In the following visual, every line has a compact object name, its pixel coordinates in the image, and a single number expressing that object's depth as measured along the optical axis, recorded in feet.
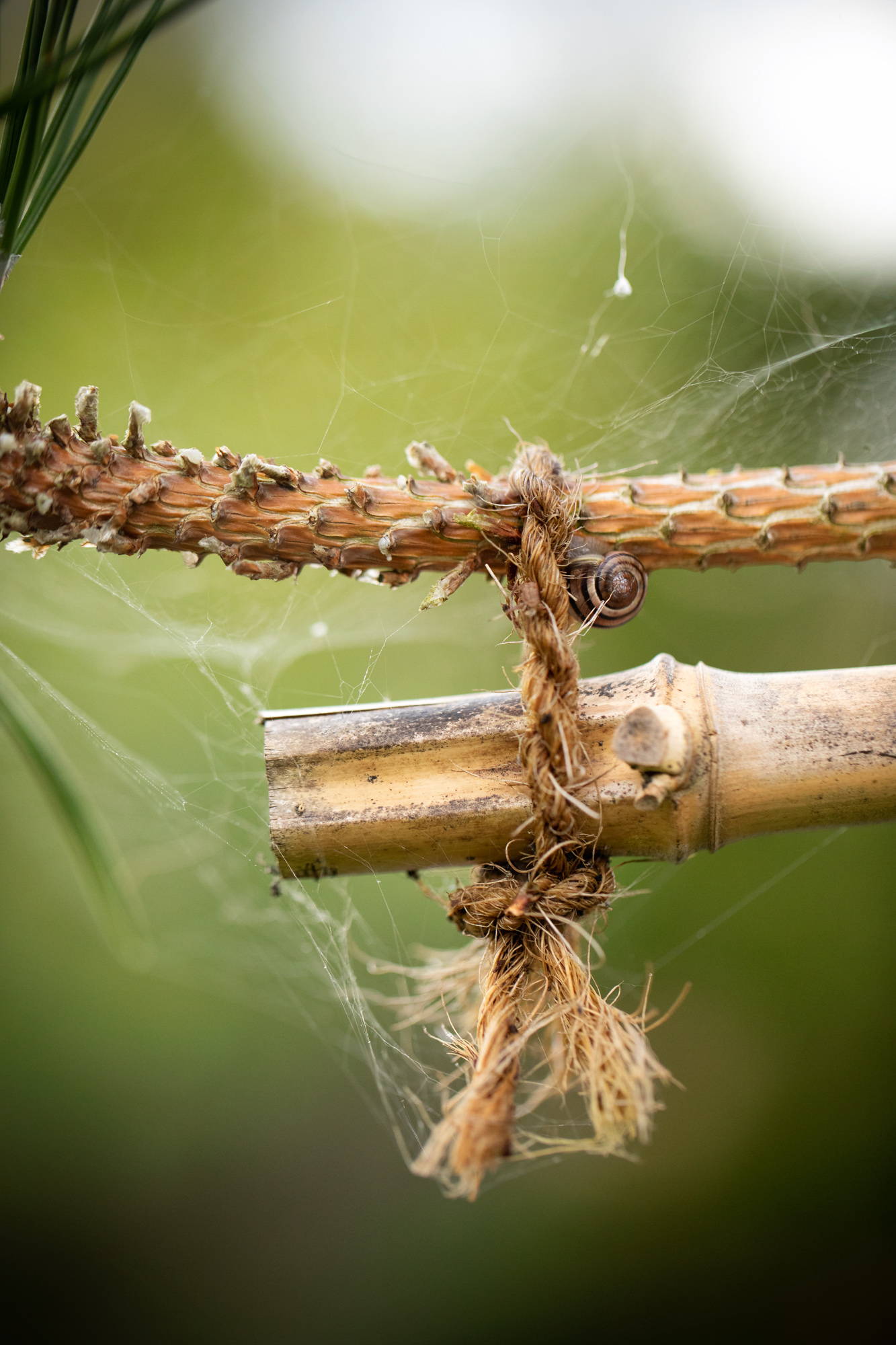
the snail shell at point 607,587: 0.94
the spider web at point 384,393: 1.56
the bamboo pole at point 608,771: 0.87
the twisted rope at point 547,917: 0.84
